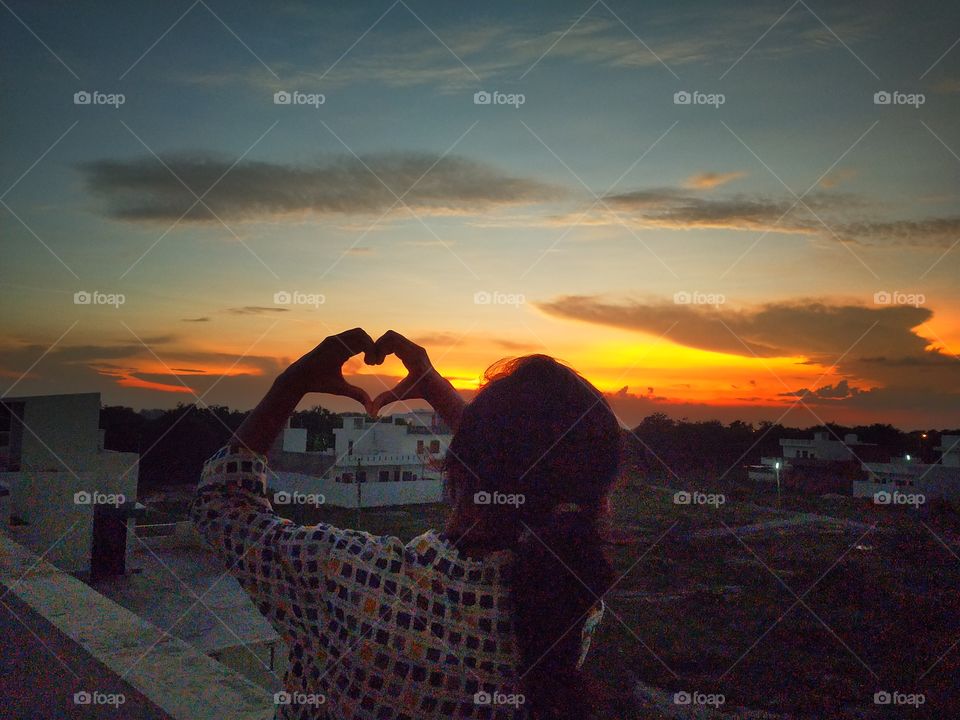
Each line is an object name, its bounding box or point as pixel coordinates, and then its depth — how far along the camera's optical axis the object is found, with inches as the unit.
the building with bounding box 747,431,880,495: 1127.0
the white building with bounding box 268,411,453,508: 840.3
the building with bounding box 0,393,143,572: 299.6
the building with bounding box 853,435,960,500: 922.7
